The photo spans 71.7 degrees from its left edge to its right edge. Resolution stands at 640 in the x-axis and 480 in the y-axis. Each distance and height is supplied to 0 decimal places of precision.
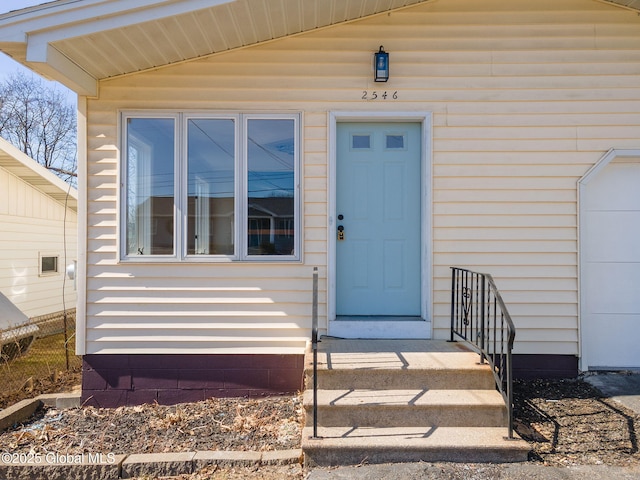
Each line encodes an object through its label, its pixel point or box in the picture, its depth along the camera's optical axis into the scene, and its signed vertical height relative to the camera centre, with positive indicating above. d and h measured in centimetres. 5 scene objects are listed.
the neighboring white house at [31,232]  834 +8
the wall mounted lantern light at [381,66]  419 +164
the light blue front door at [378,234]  443 +5
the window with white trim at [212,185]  428 +51
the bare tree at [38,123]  2009 +529
